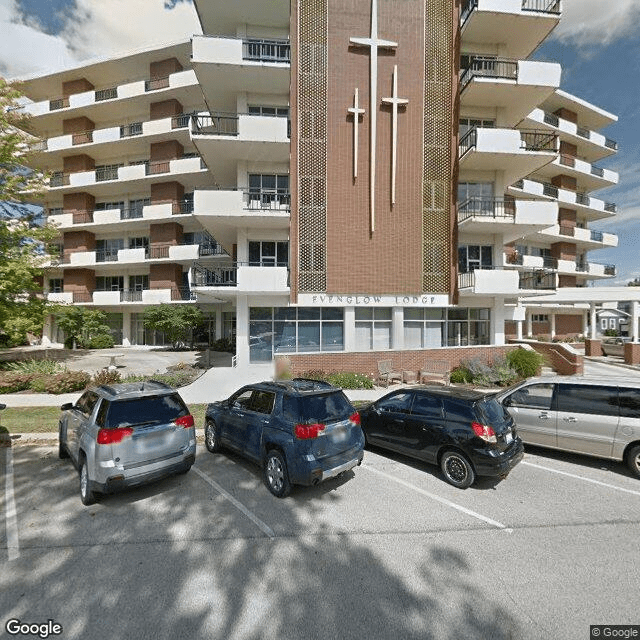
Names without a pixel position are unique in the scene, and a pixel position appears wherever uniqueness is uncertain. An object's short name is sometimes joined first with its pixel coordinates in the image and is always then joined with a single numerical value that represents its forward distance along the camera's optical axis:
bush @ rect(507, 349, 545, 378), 15.21
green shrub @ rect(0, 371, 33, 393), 12.45
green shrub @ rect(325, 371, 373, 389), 13.43
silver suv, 4.70
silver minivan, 6.18
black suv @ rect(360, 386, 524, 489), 5.43
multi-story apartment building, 16.17
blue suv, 4.97
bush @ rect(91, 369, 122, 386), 12.65
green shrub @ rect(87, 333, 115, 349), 26.59
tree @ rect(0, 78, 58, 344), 14.38
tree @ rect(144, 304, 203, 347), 21.38
